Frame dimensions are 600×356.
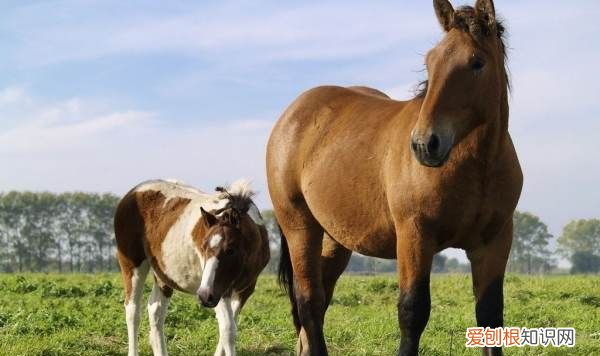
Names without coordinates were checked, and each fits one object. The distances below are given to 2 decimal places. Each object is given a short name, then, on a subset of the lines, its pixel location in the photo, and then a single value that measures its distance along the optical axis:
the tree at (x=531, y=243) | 91.88
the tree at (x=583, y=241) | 104.88
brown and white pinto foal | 6.73
